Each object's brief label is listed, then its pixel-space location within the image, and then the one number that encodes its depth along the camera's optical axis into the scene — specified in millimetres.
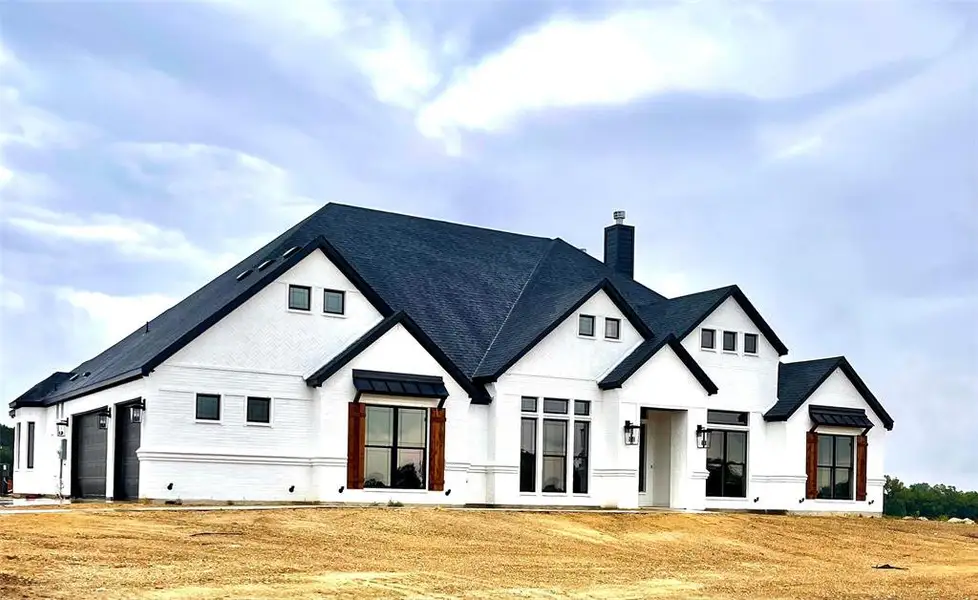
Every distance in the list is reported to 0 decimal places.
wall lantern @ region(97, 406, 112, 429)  31891
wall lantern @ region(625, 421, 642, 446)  34250
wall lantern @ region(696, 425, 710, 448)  35375
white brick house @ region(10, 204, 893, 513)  30156
